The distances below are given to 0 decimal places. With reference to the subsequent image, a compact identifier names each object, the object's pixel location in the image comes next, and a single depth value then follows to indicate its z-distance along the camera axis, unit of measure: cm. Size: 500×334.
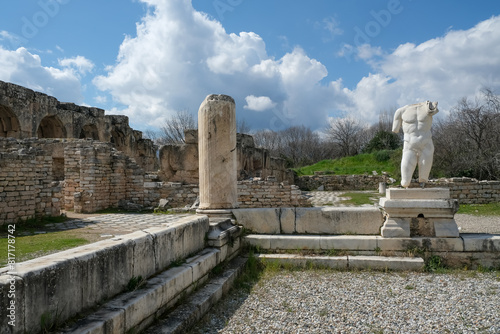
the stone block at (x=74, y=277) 216
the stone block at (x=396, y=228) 548
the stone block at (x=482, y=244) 527
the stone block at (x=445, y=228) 536
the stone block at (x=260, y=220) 612
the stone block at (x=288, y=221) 608
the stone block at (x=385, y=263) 517
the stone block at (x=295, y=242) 567
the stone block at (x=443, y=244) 532
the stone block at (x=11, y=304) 193
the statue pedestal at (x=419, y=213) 539
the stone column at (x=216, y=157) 611
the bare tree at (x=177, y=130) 4044
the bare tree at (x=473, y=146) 1814
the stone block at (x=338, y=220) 582
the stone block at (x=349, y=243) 553
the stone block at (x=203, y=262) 406
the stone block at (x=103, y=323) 228
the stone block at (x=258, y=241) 582
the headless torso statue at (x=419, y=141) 580
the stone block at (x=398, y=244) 540
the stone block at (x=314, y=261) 535
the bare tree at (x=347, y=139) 4684
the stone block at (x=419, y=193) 548
